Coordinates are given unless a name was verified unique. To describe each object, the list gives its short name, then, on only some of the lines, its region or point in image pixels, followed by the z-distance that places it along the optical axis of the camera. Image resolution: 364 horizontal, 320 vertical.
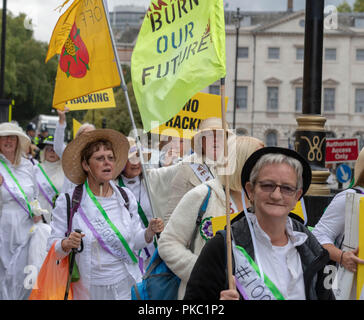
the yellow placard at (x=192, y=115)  8.01
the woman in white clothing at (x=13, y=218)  6.58
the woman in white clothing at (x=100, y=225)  4.34
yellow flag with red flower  4.95
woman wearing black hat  2.57
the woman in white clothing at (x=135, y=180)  6.01
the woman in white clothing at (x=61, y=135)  7.24
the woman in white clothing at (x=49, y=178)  8.38
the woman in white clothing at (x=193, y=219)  3.60
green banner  3.21
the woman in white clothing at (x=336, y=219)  3.84
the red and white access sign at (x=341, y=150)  14.30
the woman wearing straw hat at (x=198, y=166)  4.83
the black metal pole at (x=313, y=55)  7.28
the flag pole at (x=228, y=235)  2.50
